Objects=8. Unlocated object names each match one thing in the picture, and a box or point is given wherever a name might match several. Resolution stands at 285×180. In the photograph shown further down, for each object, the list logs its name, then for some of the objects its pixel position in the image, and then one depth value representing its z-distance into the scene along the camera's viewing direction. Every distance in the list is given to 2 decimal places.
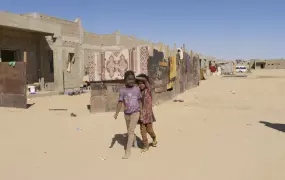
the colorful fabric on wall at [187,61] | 15.94
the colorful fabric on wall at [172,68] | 12.05
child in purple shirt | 4.48
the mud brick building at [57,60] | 9.58
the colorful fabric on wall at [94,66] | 8.92
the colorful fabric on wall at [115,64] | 8.94
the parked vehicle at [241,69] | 41.84
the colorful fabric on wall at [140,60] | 8.98
